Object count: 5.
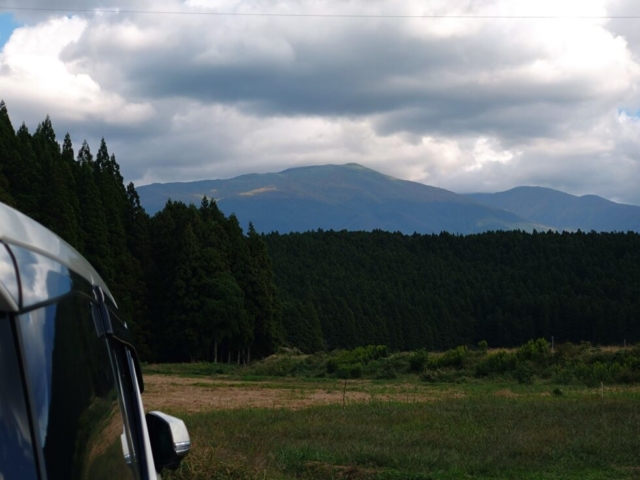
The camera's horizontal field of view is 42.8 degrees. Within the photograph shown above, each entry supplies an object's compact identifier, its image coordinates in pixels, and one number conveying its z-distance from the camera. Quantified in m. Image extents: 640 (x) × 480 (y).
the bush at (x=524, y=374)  29.44
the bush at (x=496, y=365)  32.84
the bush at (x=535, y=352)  33.12
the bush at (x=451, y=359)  35.06
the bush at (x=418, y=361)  36.03
